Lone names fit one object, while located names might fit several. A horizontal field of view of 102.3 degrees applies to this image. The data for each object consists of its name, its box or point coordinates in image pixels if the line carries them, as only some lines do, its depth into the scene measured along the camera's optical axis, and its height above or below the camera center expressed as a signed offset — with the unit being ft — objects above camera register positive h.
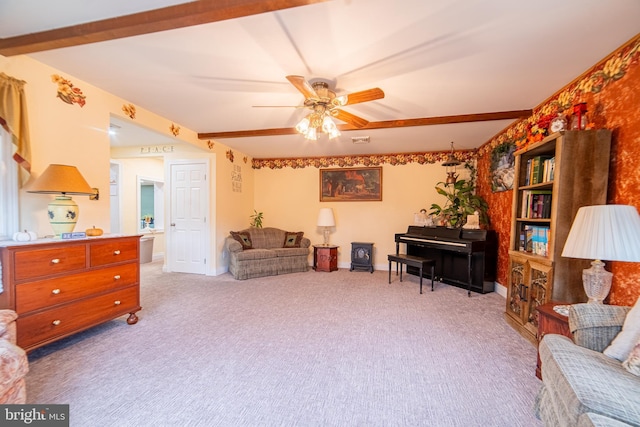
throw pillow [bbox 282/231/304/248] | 17.10 -2.38
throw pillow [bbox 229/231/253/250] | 15.53 -2.18
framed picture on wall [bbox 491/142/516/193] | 11.44 +1.97
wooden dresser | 5.83 -2.28
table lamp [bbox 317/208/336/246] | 16.90 -0.92
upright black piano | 12.25 -2.37
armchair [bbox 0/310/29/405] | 3.78 -2.66
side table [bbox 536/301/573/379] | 5.47 -2.53
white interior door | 15.08 -0.98
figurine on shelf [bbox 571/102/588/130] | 6.88 +2.51
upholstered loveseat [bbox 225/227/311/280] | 14.57 -2.94
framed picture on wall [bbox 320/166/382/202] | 17.53 +1.45
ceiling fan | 6.82 +2.89
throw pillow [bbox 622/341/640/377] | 3.59 -2.13
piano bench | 12.47 -2.73
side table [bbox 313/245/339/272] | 16.66 -3.52
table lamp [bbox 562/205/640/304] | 4.67 -0.43
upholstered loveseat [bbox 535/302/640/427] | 3.05 -2.26
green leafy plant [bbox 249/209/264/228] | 18.75 -1.27
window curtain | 6.28 +1.98
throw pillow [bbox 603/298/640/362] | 3.98 -1.99
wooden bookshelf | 6.51 +0.25
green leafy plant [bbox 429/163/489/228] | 13.91 +0.21
